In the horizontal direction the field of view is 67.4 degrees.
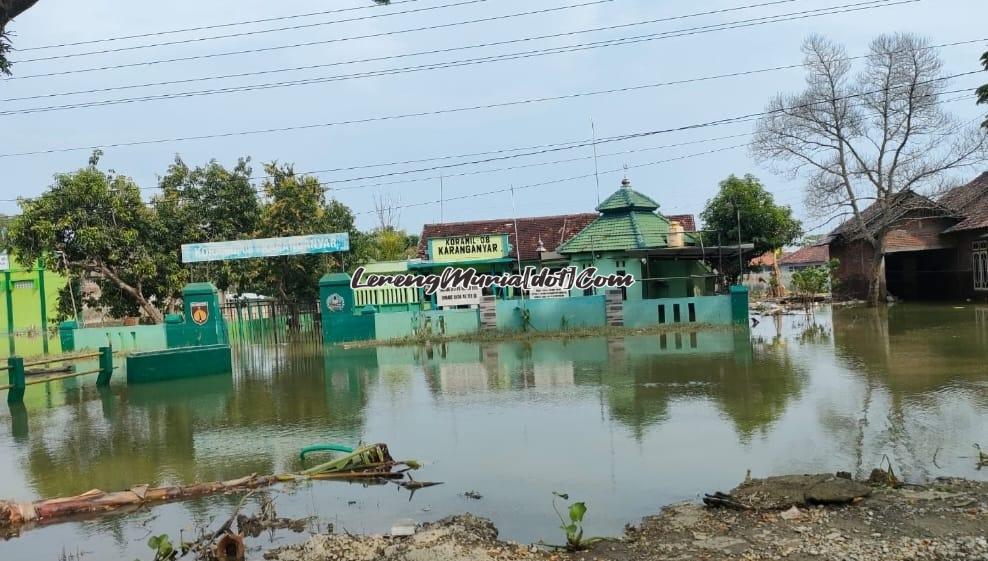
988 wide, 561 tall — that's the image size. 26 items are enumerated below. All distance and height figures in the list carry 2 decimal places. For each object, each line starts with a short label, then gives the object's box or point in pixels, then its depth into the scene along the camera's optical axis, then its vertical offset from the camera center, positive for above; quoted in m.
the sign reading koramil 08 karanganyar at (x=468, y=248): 27.53 +1.61
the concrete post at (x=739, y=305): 21.95 -1.01
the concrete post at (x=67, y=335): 23.50 -0.45
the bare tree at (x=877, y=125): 27.11 +5.24
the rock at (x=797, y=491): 6.05 -1.89
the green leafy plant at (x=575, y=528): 5.47 -1.83
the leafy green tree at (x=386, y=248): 36.84 +2.51
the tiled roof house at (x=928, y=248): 29.03 +0.44
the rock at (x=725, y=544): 5.23 -1.95
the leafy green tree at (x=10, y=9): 5.15 +2.22
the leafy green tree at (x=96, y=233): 24.57 +2.91
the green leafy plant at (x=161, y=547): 5.53 -1.74
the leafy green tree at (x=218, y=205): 28.03 +3.98
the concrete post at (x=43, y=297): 35.75 +1.26
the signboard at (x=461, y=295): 23.78 -0.12
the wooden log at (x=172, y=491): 6.77 -1.74
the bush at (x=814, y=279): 33.19 -0.61
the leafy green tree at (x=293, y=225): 27.91 +3.02
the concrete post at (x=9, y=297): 36.59 +1.43
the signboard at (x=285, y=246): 23.69 +1.89
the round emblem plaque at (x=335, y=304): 22.91 -0.09
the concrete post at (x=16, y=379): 13.65 -1.00
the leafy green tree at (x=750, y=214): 33.28 +2.54
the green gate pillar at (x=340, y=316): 22.78 -0.47
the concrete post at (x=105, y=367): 15.57 -1.02
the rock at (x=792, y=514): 5.77 -1.93
